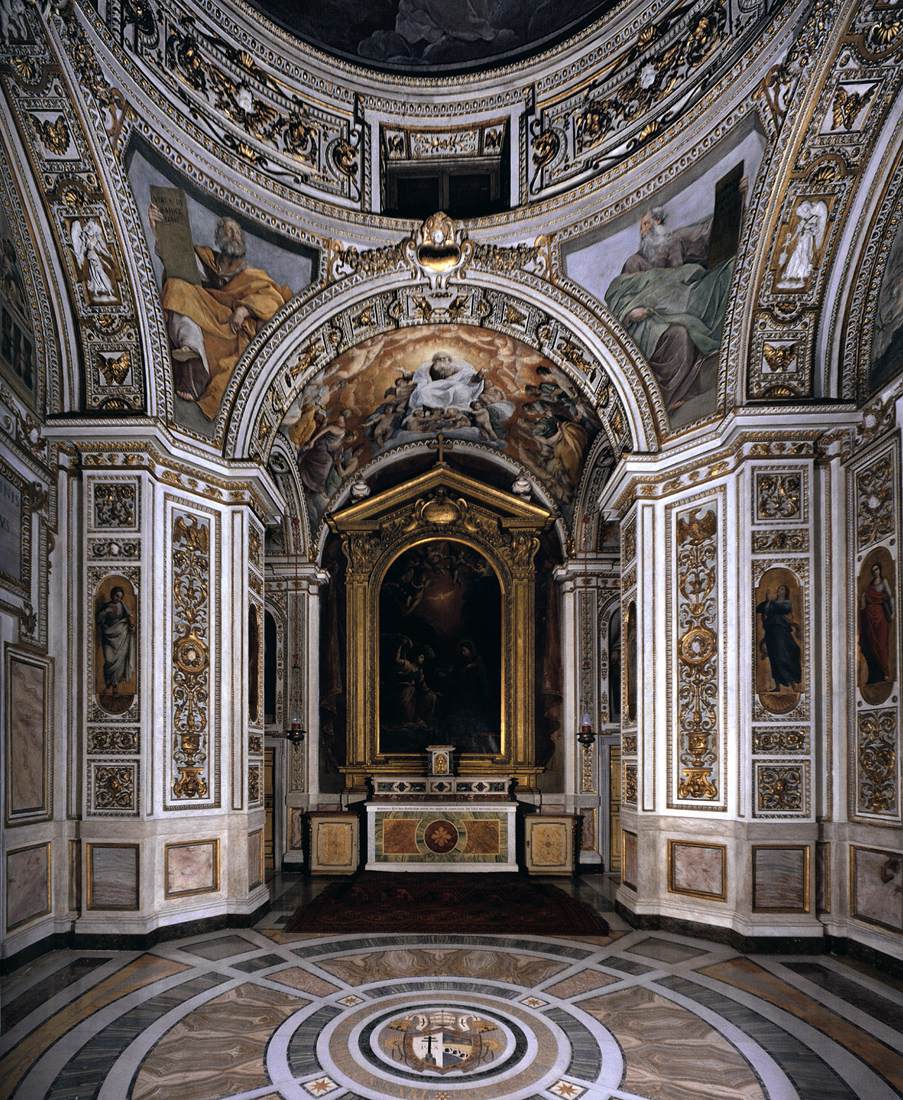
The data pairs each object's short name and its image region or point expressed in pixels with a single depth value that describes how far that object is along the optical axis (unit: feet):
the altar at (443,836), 47.06
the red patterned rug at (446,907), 33.47
